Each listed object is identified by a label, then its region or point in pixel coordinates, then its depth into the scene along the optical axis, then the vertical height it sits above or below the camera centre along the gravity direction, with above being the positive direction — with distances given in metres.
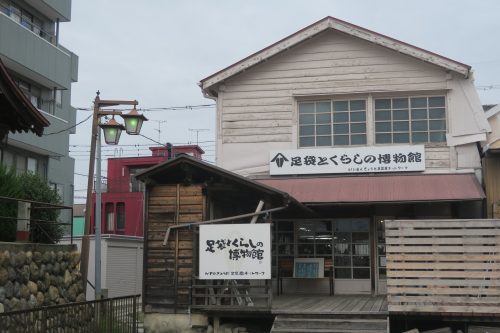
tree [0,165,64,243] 12.98 +0.68
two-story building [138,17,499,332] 14.58 +1.75
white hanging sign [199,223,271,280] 13.55 -0.49
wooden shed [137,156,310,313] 14.36 +0.31
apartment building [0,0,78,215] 23.77 +6.36
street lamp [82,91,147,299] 13.11 +2.11
